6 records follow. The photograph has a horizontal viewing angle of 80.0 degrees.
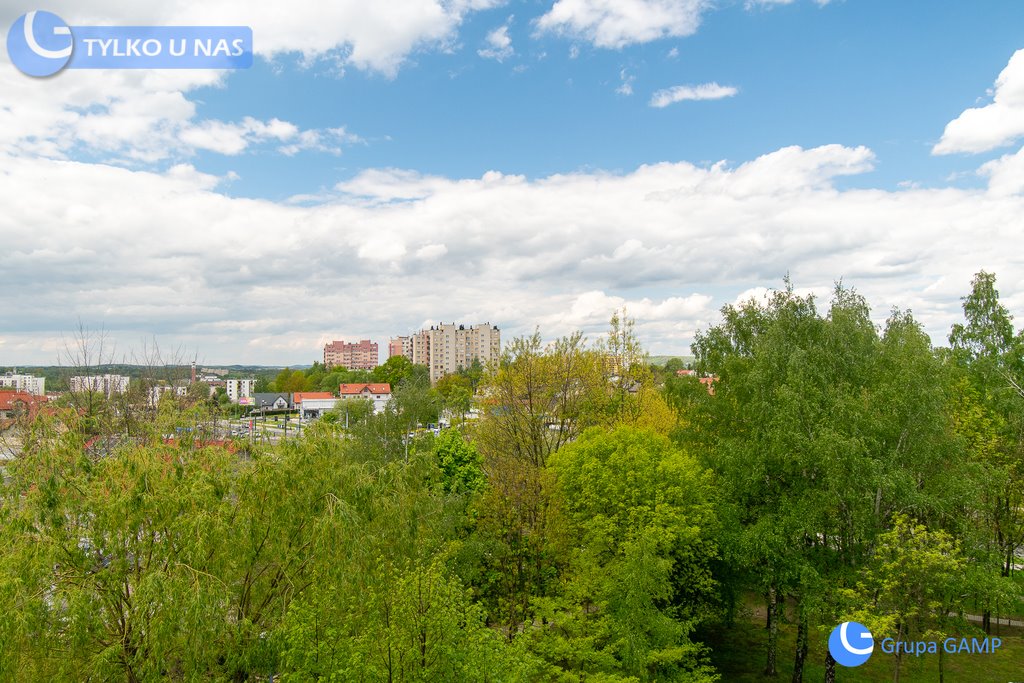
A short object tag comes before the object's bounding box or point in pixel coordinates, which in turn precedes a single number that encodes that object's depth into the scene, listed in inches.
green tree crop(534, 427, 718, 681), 609.0
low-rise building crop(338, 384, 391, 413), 4637.8
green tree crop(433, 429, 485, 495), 1075.3
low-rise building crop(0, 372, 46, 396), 2309.3
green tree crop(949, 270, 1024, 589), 933.2
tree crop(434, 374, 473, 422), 1190.3
